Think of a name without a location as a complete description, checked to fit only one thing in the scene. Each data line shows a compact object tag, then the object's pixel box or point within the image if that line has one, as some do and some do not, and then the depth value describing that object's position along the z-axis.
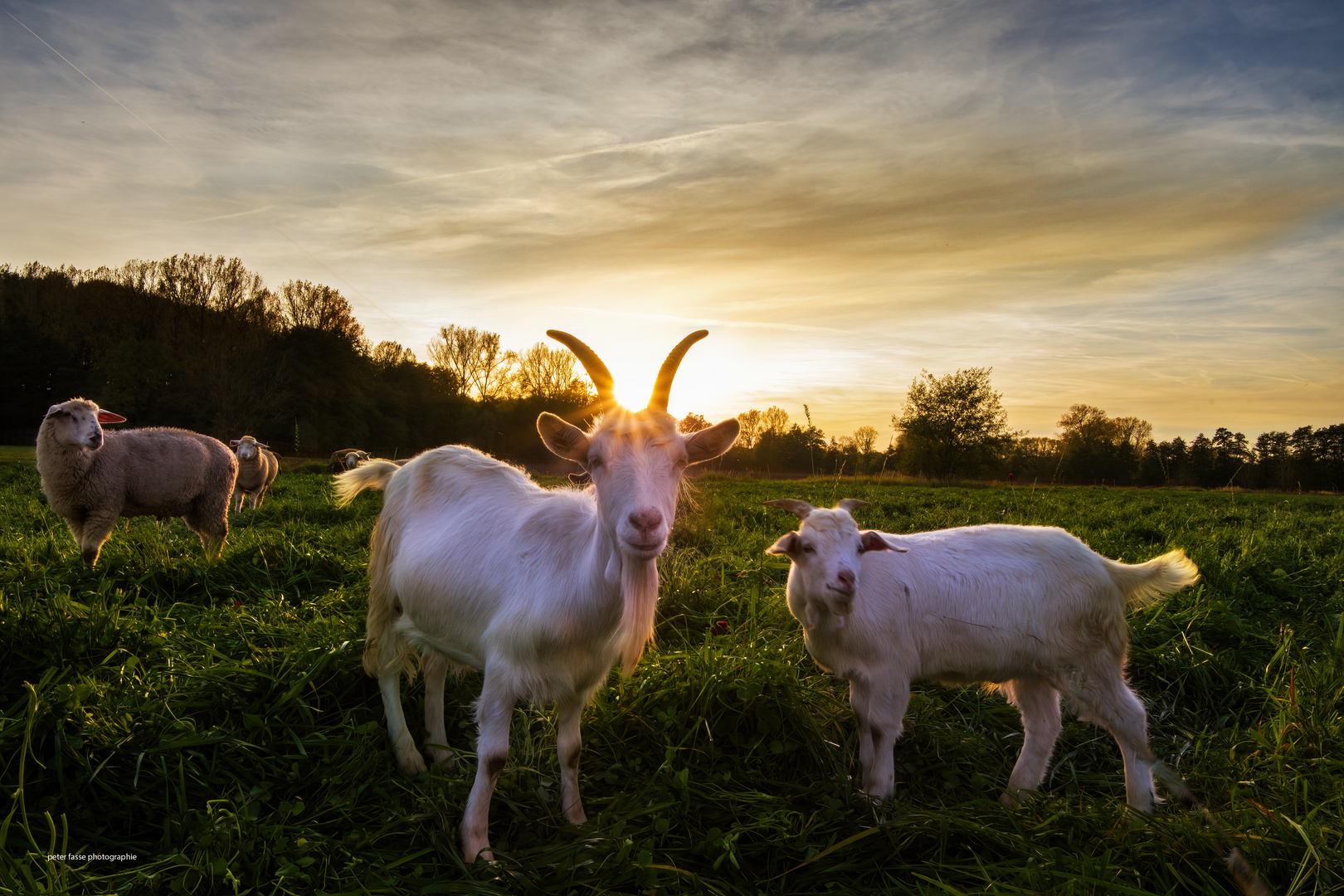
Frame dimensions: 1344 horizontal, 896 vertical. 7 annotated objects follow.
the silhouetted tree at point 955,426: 39.41
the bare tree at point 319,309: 37.81
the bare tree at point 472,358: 42.03
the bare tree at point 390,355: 42.80
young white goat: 3.42
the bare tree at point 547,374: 30.42
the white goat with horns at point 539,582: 2.62
